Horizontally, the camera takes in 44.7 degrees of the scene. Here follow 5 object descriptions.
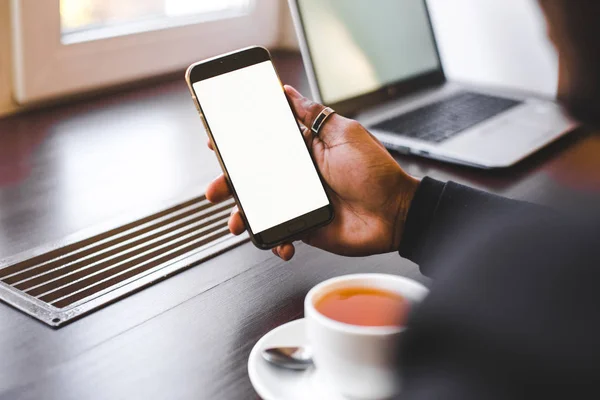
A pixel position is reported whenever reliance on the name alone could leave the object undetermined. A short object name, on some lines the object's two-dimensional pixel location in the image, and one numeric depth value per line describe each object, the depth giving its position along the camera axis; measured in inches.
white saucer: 22.6
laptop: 46.0
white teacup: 20.6
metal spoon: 23.8
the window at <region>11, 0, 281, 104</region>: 51.3
